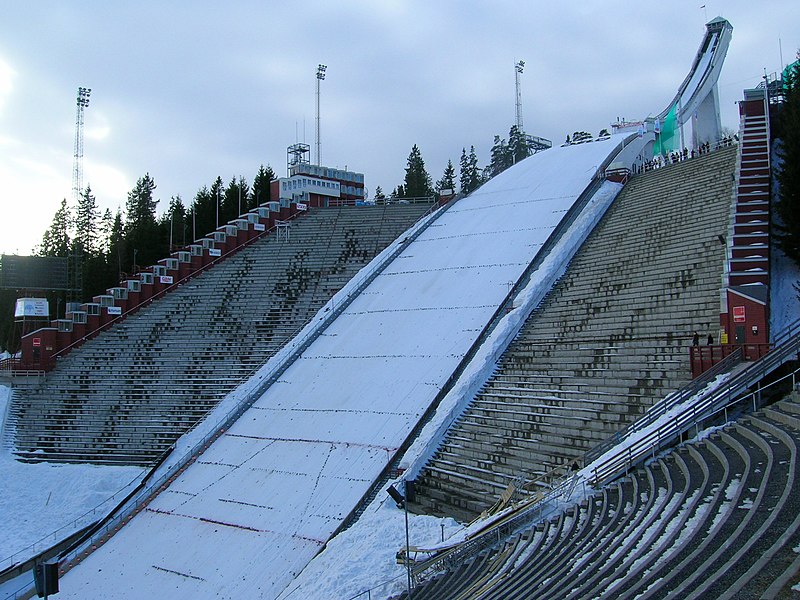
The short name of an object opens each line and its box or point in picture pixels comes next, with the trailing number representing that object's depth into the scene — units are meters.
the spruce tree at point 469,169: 95.50
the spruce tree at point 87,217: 80.70
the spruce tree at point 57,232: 79.75
